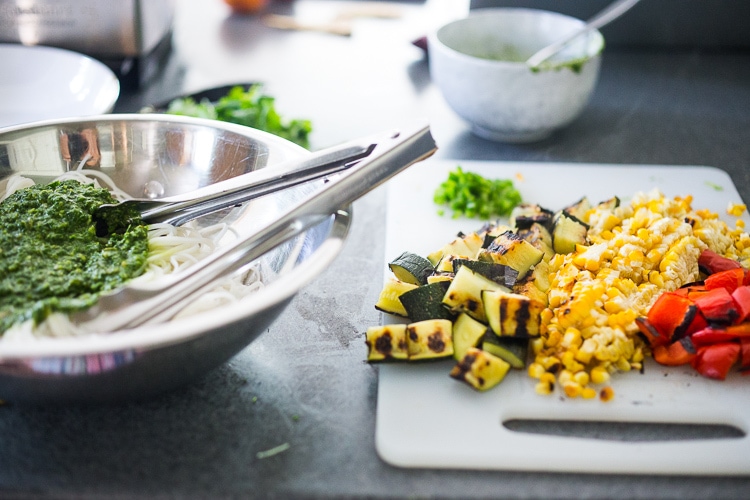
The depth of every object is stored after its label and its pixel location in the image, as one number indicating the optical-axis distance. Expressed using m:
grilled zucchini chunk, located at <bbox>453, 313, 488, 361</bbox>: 0.51
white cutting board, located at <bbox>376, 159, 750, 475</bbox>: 0.47
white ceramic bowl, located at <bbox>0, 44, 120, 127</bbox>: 0.69
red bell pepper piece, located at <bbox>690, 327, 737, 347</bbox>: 0.51
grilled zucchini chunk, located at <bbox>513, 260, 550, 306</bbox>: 0.54
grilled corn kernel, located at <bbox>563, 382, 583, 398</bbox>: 0.49
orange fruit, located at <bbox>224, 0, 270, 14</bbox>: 1.06
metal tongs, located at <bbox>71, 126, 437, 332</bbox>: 0.46
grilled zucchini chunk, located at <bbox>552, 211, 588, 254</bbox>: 0.58
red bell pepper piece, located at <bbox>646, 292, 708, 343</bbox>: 0.51
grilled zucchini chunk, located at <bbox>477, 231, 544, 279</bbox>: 0.55
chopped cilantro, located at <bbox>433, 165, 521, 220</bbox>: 0.65
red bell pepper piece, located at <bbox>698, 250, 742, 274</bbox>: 0.56
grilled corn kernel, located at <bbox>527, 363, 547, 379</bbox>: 0.50
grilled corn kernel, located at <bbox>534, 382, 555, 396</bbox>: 0.50
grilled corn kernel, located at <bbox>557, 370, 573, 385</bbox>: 0.50
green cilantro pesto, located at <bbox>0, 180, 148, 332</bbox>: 0.48
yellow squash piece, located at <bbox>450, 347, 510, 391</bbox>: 0.49
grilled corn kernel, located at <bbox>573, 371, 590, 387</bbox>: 0.50
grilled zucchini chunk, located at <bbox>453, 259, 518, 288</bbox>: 0.53
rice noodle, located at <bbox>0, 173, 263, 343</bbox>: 0.46
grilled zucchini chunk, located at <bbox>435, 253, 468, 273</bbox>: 0.55
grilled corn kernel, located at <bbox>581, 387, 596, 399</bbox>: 0.49
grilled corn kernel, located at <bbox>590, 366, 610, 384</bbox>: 0.50
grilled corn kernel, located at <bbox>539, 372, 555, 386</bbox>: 0.50
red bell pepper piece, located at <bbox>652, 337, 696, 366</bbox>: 0.51
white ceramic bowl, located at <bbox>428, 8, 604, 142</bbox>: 0.70
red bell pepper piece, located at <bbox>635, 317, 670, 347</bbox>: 0.51
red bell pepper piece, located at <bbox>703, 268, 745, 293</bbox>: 0.54
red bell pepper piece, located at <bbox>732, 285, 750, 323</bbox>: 0.51
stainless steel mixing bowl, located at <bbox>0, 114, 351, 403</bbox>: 0.43
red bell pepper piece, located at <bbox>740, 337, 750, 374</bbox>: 0.51
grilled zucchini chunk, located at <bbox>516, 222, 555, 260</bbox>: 0.58
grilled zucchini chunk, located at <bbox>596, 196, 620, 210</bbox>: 0.61
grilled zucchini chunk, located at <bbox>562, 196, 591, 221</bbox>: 0.61
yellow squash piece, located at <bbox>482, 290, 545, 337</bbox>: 0.50
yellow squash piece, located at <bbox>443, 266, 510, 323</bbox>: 0.52
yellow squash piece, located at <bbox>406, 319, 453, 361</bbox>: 0.51
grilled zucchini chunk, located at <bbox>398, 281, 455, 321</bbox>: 0.52
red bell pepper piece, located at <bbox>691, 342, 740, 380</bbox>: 0.51
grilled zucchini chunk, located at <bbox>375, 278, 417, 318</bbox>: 0.54
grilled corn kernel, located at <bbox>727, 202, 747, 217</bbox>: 0.64
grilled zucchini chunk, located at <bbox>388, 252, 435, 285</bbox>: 0.55
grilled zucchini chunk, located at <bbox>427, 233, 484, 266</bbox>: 0.57
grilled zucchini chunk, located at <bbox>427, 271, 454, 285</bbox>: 0.53
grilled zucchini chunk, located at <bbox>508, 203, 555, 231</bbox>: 0.60
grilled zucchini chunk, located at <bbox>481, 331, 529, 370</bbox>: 0.51
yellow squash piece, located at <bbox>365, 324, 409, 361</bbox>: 0.51
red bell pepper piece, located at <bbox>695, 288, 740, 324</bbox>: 0.51
